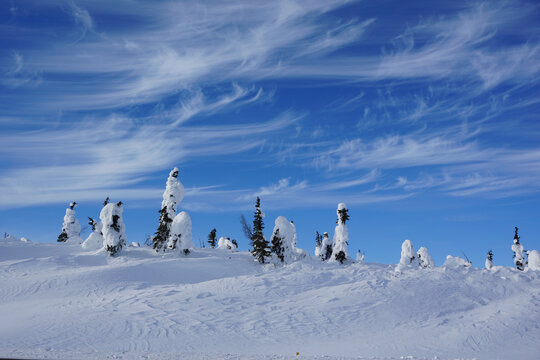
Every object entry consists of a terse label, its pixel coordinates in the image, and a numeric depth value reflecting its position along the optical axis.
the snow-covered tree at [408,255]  47.97
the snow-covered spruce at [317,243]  67.20
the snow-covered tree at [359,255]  75.06
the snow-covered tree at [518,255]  51.84
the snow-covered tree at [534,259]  45.38
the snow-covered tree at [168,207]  43.12
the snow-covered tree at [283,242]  39.97
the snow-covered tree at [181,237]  42.06
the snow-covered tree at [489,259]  65.13
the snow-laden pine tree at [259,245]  39.31
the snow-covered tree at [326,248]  55.22
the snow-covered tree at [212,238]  63.28
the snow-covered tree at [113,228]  41.00
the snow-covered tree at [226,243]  59.64
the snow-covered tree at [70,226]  57.50
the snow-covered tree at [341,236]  41.88
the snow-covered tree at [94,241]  44.78
